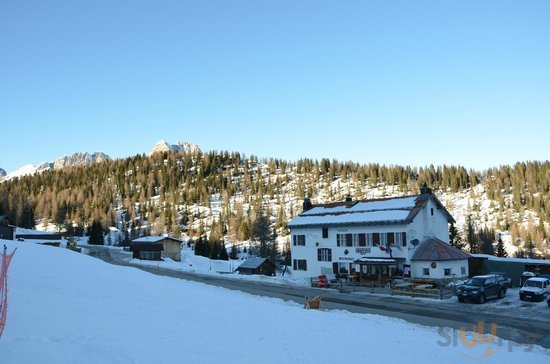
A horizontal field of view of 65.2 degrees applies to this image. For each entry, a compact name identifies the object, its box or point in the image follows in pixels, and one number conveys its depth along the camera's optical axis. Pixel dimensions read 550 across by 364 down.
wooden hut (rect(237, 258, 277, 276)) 62.06
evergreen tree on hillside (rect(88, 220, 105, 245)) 121.06
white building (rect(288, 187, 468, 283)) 41.97
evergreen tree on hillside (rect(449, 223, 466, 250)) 64.00
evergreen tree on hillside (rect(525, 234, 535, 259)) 95.43
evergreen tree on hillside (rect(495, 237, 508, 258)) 64.40
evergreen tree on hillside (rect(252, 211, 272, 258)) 92.00
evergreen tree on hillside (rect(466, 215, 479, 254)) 82.39
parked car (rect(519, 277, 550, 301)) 29.83
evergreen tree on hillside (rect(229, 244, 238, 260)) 108.58
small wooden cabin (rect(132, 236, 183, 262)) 83.56
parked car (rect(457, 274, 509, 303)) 30.58
